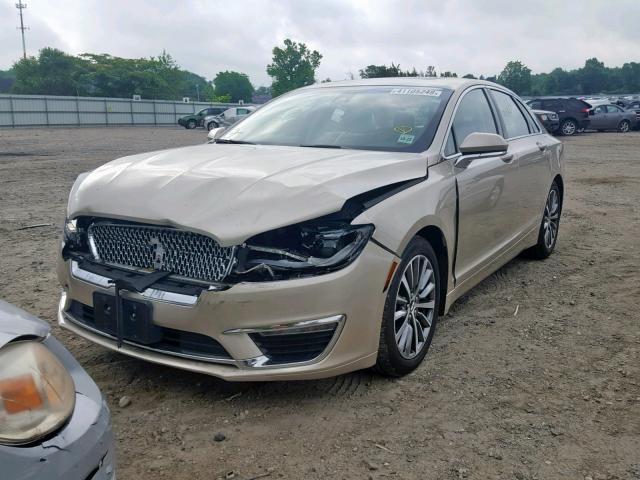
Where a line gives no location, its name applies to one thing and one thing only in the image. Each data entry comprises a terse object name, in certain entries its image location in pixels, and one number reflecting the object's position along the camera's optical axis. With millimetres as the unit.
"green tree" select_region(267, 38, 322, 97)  79125
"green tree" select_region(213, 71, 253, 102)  118250
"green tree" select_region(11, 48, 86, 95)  81438
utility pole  87575
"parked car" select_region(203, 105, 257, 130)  35178
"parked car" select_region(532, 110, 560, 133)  23591
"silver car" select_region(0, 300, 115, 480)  1401
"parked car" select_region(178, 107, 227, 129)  39719
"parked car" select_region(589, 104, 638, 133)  28234
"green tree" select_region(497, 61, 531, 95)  99562
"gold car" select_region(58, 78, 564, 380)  2754
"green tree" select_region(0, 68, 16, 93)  105281
